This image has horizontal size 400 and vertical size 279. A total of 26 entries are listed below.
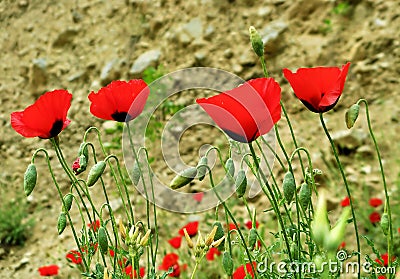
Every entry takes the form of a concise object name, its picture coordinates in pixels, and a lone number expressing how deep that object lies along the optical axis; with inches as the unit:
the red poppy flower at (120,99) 48.2
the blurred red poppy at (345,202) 62.3
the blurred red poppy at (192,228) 59.7
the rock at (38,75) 114.4
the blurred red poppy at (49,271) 61.5
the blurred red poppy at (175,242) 62.0
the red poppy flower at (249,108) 45.3
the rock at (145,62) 103.1
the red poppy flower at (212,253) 61.5
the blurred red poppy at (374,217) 62.9
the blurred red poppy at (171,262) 59.4
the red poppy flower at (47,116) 47.7
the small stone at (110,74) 106.0
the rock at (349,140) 79.9
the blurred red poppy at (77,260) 55.5
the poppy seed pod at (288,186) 46.0
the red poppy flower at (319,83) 46.0
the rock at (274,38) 97.0
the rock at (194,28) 102.7
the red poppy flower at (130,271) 55.0
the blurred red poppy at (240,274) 50.0
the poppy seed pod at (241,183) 46.4
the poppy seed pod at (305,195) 46.5
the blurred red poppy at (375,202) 63.9
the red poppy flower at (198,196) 69.6
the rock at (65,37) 117.8
